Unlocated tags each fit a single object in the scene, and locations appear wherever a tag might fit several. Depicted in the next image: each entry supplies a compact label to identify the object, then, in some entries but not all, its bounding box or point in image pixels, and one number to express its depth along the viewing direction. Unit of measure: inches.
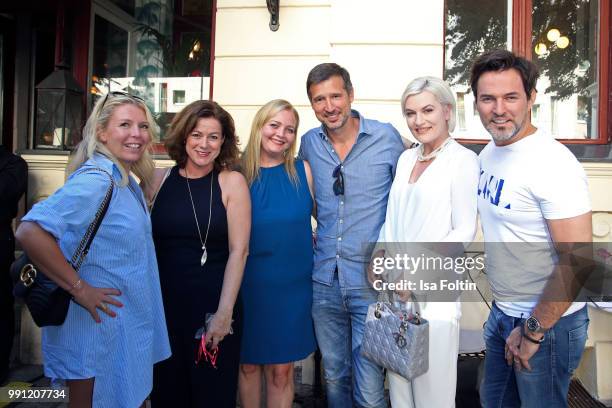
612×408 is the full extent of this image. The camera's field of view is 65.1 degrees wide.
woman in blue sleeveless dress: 98.1
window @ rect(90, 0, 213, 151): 183.5
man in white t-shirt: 69.4
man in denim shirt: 97.0
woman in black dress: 90.2
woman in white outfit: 80.7
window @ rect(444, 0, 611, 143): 157.9
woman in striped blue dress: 69.9
